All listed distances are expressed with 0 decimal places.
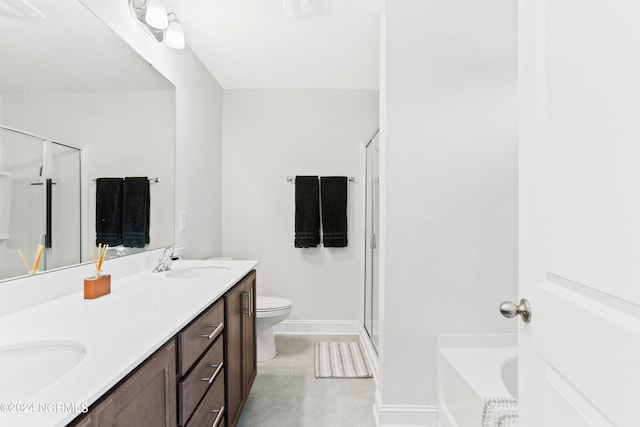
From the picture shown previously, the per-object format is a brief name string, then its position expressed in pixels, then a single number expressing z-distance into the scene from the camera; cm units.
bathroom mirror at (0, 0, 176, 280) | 114
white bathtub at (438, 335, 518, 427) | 144
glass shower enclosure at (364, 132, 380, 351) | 254
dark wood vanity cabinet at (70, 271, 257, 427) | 75
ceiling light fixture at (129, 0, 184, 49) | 174
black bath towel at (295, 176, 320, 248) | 315
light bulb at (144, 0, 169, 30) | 172
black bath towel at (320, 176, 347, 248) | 317
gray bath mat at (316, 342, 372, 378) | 245
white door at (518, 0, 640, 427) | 46
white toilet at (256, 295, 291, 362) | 254
